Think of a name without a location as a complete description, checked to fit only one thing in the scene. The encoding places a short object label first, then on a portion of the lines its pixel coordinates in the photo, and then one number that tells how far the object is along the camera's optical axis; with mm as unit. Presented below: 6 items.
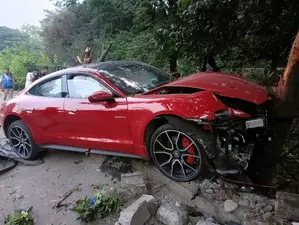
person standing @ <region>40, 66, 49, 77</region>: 9834
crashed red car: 2558
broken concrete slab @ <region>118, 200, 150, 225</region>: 2593
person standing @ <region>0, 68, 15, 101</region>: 8488
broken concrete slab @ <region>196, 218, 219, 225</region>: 2427
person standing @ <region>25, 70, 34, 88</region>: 8772
